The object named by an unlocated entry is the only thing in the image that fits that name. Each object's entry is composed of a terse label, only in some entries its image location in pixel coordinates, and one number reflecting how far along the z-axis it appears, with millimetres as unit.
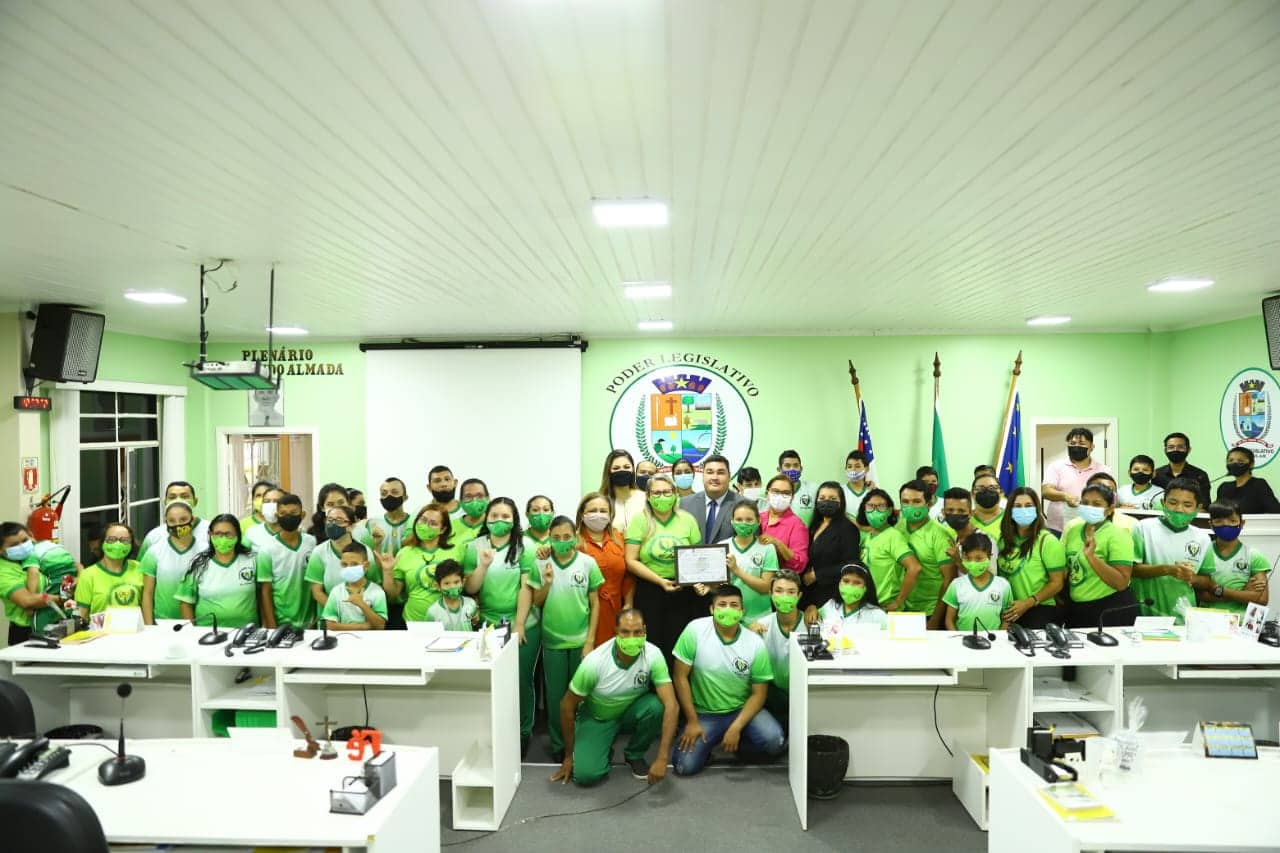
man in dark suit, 5625
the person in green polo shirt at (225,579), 4570
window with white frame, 6703
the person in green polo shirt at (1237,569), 4426
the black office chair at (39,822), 1754
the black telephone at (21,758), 2576
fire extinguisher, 5746
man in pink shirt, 6031
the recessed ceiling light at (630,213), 3012
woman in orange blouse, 5008
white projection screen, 8281
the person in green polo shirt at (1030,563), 4523
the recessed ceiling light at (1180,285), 5004
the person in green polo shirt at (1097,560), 4434
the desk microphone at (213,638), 4031
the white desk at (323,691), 3791
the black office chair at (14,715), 2818
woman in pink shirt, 5340
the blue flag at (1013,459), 7777
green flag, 7809
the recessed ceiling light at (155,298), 5004
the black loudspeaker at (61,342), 5465
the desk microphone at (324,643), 3931
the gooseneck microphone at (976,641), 3896
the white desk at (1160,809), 2389
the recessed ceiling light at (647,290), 4949
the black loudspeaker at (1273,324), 5508
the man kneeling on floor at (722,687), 4250
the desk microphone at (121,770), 2688
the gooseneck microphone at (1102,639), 3893
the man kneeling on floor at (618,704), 4105
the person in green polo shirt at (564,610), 4562
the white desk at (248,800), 2381
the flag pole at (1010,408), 7895
